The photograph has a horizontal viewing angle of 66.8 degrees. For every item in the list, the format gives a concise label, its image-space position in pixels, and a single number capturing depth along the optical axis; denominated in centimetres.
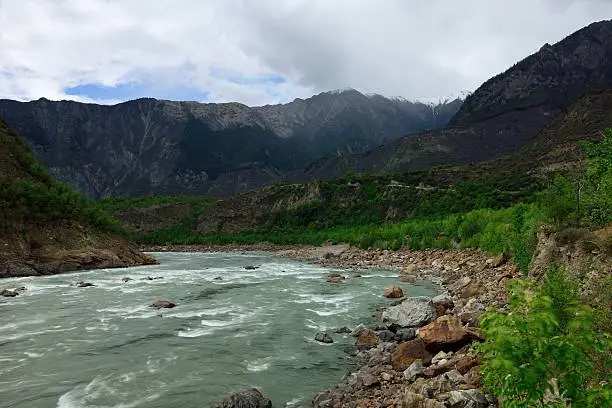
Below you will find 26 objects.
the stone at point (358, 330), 1966
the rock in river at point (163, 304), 2673
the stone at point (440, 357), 1384
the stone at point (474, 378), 1070
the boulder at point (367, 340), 1769
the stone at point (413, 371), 1306
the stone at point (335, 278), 3739
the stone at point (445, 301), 2226
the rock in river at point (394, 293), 2872
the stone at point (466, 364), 1198
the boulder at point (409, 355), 1448
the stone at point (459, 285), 2794
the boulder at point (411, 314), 1972
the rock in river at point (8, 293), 3044
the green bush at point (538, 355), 538
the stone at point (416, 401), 983
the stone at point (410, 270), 4211
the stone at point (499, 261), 3288
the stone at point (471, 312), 1732
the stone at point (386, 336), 1822
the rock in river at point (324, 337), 1868
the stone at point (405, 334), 1788
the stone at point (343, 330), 2018
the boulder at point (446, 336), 1470
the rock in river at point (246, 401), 1174
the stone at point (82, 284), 3531
